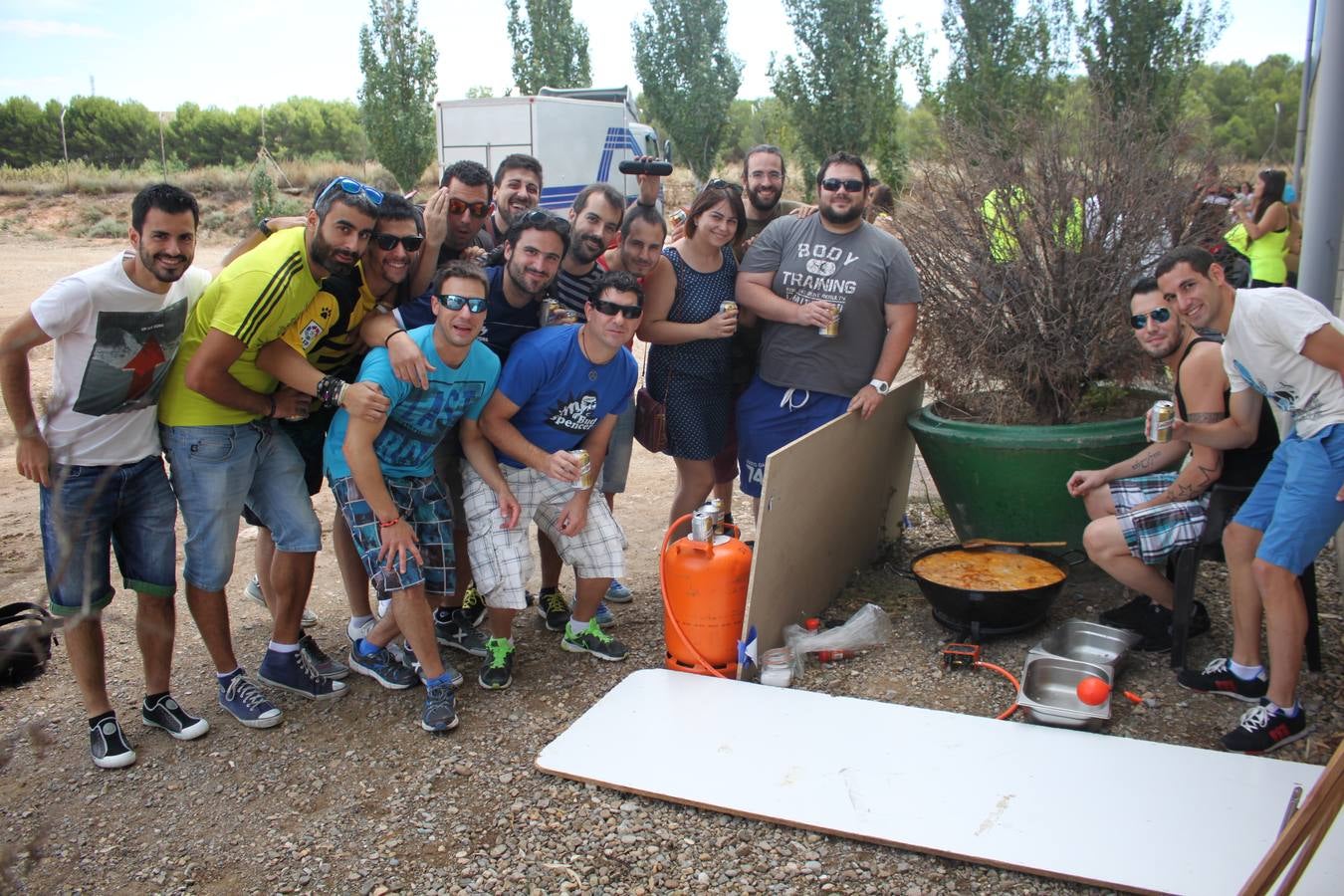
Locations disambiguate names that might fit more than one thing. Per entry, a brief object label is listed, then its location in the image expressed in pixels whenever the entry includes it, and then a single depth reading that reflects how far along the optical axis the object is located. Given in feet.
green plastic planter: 14.35
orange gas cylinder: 12.72
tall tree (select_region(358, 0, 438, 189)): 83.15
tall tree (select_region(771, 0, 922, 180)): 80.89
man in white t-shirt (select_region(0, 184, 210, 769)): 10.20
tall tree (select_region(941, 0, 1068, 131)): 75.36
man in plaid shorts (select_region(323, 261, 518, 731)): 11.53
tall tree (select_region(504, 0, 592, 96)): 96.07
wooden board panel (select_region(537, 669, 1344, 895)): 9.23
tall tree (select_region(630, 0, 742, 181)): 96.32
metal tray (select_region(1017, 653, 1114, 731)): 11.45
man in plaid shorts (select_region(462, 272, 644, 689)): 12.72
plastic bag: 13.47
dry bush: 15.38
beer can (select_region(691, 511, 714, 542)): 12.61
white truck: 50.39
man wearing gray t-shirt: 14.32
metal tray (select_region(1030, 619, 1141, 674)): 12.96
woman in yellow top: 24.06
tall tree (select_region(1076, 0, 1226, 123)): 69.26
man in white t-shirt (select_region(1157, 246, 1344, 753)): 10.51
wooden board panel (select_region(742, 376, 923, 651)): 12.75
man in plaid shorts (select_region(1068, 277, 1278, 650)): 12.27
